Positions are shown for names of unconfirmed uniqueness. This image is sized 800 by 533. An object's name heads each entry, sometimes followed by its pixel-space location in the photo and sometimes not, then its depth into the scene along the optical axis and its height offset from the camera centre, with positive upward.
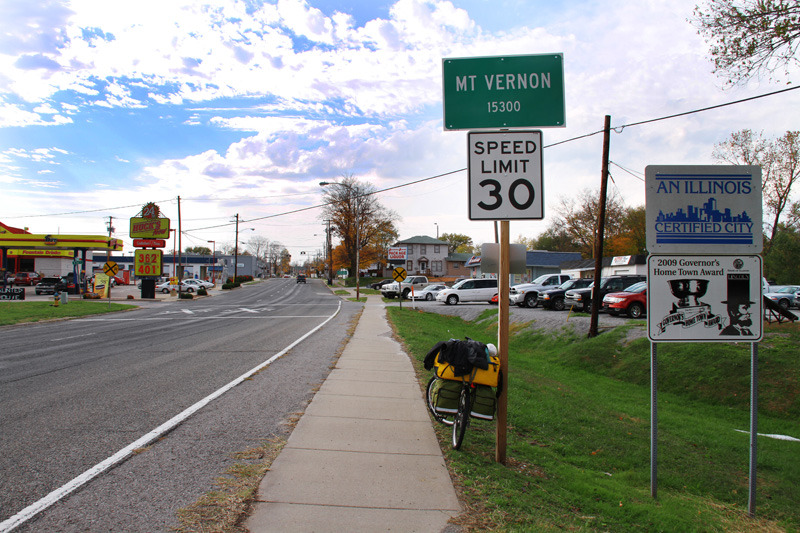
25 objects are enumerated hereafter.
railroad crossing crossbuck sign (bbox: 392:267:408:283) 29.15 -0.38
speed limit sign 4.62 +0.87
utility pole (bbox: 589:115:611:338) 15.57 +0.96
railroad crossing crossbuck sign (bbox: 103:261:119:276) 32.38 -0.16
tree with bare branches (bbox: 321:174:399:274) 80.38 +7.29
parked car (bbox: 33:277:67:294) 44.81 -1.81
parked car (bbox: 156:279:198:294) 54.00 -2.24
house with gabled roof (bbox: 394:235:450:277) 91.44 +2.23
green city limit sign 4.84 +1.75
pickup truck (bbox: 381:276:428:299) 44.38 -2.01
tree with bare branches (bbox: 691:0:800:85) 10.56 +5.29
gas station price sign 43.66 +0.33
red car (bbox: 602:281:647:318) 19.69 -1.34
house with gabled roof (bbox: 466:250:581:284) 51.83 +0.66
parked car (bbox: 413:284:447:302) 40.84 -2.09
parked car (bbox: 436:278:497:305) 34.31 -1.68
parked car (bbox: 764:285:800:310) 26.77 -1.45
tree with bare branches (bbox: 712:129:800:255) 44.81 +9.90
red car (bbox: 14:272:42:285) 53.45 -1.33
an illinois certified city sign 4.44 +0.54
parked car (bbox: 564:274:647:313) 22.11 -0.98
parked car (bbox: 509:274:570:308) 28.12 -1.48
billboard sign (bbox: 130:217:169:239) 46.22 +3.64
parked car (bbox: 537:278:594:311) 25.38 -1.58
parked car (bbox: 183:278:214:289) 57.68 -1.83
